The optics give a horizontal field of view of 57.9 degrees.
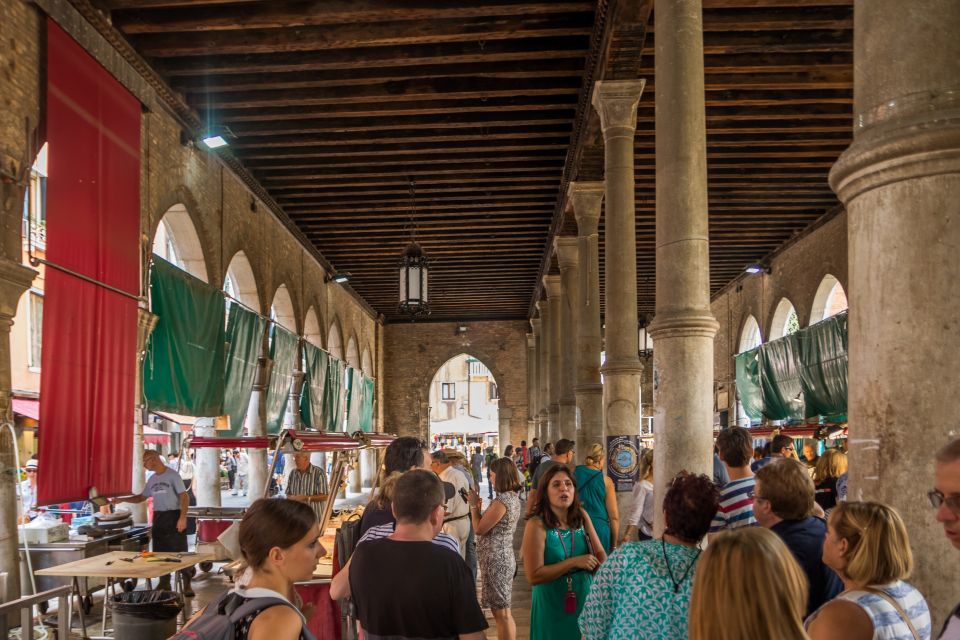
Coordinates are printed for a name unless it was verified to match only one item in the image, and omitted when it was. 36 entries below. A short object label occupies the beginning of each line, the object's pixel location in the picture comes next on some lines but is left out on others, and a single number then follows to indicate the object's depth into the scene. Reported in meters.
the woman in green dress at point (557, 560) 4.15
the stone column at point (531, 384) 26.99
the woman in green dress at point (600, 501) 5.84
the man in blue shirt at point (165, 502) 9.21
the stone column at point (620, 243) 8.88
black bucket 5.86
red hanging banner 7.56
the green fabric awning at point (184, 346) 10.01
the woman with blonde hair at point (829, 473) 6.54
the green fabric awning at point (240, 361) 12.54
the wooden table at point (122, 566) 6.39
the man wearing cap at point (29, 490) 11.46
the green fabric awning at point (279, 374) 15.53
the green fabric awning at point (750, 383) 20.38
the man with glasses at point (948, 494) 2.02
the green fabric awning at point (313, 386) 18.25
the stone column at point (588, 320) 12.28
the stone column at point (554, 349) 18.19
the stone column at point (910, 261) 2.41
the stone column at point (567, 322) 14.80
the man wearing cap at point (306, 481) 8.62
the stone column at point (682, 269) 6.05
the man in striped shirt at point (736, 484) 4.19
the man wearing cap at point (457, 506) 6.44
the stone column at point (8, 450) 6.79
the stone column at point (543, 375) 20.50
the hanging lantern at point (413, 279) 12.16
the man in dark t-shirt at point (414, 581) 3.15
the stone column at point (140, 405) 9.49
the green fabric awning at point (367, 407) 25.29
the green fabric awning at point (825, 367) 14.91
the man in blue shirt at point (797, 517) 3.26
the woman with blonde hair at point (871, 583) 2.27
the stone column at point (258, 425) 14.91
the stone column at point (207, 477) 12.95
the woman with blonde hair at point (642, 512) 6.82
